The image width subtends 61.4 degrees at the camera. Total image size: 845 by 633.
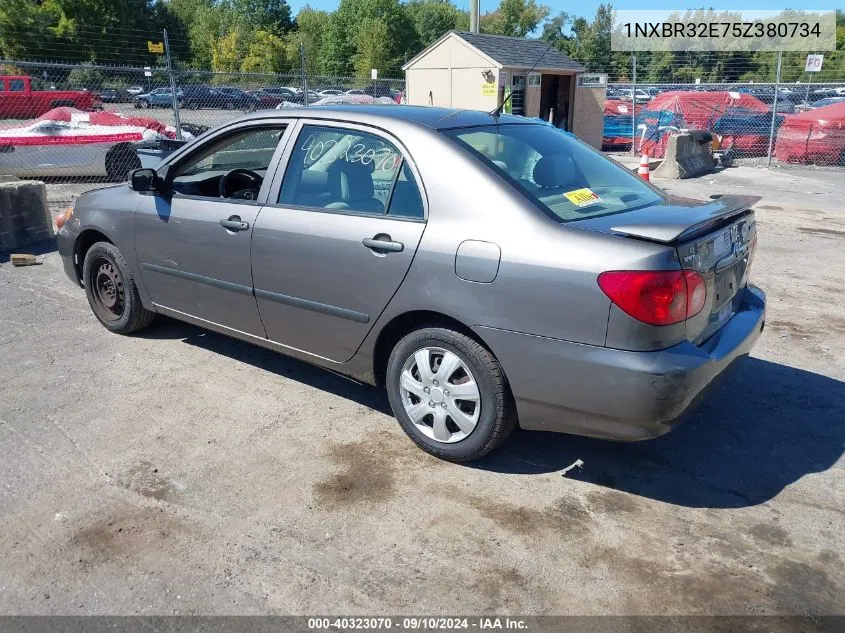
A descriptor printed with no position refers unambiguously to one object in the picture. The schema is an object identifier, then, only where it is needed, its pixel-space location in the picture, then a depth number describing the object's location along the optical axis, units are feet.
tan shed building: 57.26
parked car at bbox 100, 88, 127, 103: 75.77
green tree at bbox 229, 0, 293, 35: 231.09
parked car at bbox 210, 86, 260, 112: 67.21
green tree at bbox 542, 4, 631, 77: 163.63
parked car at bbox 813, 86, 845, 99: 133.39
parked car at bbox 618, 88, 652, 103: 86.12
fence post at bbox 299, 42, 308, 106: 48.34
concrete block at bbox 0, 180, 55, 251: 26.07
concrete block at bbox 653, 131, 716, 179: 48.42
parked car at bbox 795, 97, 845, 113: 77.29
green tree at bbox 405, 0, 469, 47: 244.63
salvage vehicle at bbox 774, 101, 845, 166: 52.80
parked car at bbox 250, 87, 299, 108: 71.00
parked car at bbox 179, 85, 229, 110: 64.75
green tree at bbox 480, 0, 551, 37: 241.76
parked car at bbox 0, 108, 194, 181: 36.99
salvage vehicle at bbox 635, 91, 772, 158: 59.11
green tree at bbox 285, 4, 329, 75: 184.22
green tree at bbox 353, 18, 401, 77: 166.81
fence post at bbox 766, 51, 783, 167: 53.88
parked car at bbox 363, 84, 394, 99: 69.77
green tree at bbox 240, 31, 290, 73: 146.10
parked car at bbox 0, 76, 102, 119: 64.95
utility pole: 57.31
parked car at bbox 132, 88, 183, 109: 70.49
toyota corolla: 9.64
